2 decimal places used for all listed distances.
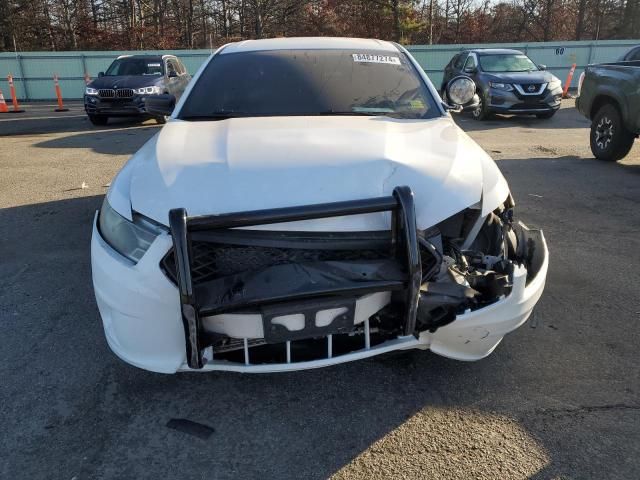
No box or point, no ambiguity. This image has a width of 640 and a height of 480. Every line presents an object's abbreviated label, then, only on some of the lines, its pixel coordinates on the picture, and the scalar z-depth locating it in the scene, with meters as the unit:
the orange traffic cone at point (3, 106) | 16.59
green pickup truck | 7.29
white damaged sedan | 2.06
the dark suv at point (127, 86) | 12.08
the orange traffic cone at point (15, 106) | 16.81
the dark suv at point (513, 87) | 12.25
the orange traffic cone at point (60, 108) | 16.93
